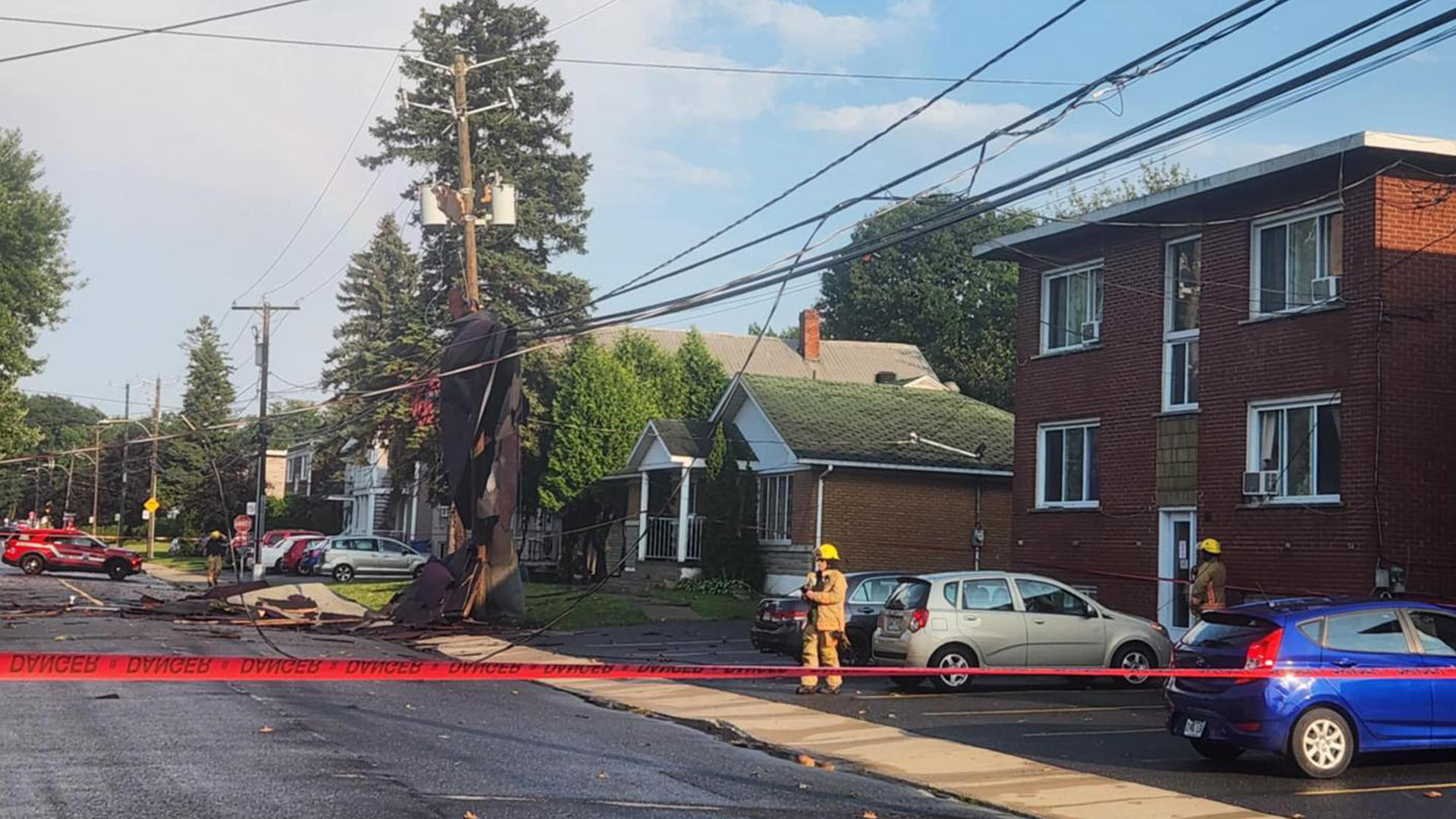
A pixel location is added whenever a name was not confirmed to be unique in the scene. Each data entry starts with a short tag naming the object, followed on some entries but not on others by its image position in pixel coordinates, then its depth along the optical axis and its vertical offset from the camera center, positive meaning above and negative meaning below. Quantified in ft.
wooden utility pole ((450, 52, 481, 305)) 99.69 +23.65
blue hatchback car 38.88 -3.64
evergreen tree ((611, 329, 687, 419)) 171.22 +17.97
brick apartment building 65.10 +8.25
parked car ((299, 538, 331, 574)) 166.09 -5.21
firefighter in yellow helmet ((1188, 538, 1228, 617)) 62.49 -1.48
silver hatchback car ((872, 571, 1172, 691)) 59.93 -3.65
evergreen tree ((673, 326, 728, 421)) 173.99 +17.65
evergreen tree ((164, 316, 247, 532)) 252.42 +9.09
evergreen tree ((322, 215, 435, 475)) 152.35 +14.74
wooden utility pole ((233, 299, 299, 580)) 152.66 +6.32
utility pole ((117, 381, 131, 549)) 260.01 +9.71
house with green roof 109.91 +4.45
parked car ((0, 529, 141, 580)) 168.35 -6.18
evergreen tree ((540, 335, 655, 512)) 153.48 +10.04
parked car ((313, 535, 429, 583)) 158.81 -4.87
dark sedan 68.03 -4.01
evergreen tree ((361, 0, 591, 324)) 158.10 +39.98
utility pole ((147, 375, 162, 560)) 235.81 -1.53
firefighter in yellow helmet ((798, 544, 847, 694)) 58.54 -3.49
